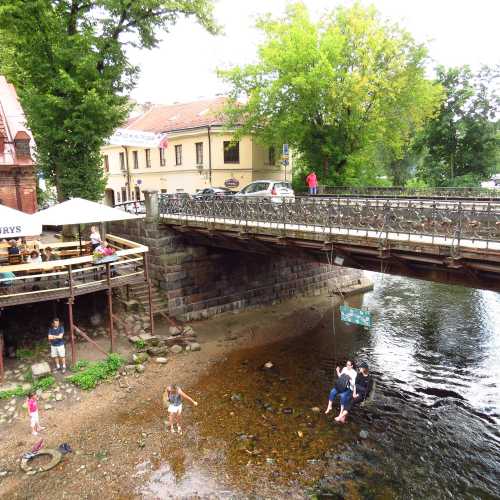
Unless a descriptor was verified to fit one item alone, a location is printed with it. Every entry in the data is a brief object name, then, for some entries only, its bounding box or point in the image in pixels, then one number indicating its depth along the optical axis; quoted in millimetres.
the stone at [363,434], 10162
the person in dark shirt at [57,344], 12281
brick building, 19406
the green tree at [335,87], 21844
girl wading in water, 10367
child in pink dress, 9867
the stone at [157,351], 14438
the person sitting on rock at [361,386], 11340
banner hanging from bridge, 10461
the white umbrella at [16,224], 11230
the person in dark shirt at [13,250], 14291
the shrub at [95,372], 12141
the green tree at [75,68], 16141
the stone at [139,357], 13734
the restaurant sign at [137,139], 18625
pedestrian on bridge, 21531
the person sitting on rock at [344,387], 10820
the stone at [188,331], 16359
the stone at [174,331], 16172
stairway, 17281
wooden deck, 12242
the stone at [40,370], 11943
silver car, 19703
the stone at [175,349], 14860
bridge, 8992
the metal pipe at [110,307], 13580
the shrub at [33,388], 11258
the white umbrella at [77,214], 13062
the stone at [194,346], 15242
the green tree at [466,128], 32469
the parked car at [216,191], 24295
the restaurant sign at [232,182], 29859
